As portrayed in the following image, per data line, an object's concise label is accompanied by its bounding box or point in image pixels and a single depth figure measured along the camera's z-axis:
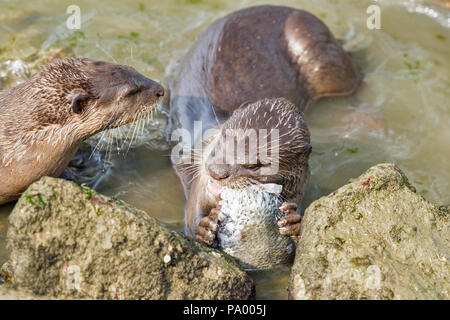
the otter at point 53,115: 3.23
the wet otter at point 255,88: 2.95
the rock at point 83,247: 2.34
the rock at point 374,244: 2.52
